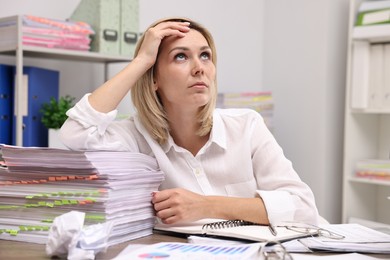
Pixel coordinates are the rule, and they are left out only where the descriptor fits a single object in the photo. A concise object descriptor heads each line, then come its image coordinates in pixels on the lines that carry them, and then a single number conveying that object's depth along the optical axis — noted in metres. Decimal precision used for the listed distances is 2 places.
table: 1.04
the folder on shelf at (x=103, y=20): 2.78
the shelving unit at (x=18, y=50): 2.44
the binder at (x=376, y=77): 3.45
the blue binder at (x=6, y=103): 2.55
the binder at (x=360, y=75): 3.48
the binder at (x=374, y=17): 3.32
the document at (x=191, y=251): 0.94
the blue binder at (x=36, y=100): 2.62
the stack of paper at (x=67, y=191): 1.16
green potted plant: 2.62
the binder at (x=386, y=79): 3.41
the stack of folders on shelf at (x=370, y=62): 3.40
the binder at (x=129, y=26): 2.88
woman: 1.53
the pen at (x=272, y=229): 1.20
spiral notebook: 1.15
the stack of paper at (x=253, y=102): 3.52
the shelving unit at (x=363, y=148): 3.52
